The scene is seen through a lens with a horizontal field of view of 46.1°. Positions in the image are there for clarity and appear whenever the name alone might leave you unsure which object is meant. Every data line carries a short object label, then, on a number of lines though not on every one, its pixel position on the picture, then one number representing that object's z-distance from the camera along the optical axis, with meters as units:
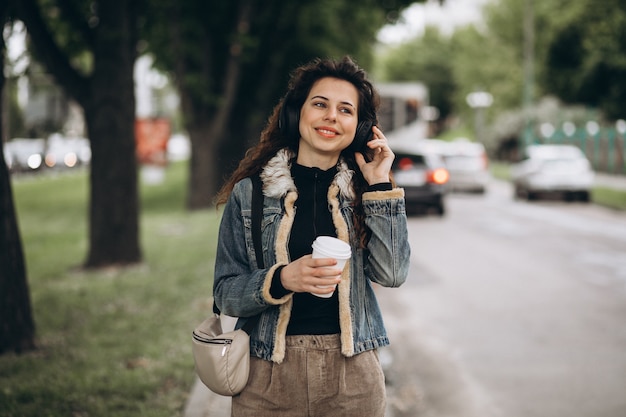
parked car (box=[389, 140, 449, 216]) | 17.91
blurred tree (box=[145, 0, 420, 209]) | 17.11
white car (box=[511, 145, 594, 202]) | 22.30
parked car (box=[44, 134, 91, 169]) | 42.00
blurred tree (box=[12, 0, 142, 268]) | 9.68
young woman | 2.36
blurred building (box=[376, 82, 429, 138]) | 28.92
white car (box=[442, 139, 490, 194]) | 26.47
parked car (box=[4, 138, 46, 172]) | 37.59
